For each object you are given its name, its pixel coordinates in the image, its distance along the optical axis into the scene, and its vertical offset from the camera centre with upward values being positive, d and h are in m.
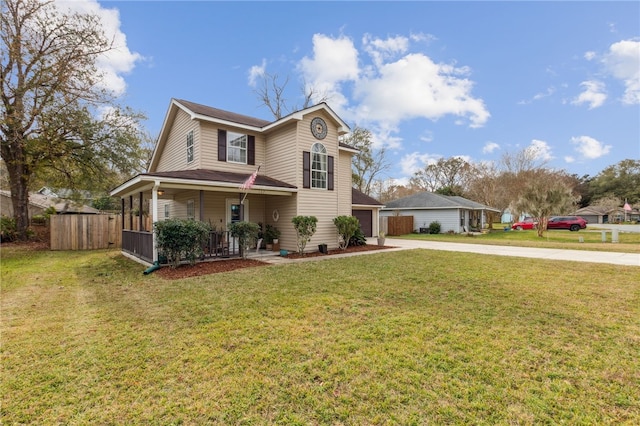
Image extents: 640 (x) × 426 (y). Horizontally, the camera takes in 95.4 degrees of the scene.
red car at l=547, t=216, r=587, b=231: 29.20 -0.68
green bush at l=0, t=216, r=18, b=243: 14.55 -0.31
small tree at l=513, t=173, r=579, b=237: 21.39 +1.22
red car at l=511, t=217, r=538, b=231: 32.66 -0.94
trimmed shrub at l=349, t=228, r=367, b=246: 14.07 -0.99
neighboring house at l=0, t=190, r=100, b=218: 25.75 +1.60
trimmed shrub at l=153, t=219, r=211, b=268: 8.23 -0.47
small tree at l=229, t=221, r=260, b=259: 9.87 -0.39
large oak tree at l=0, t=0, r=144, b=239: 12.75 +5.77
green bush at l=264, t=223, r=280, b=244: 12.33 -0.58
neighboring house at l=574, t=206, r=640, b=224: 48.71 +0.31
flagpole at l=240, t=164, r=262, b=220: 9.66 +1.22
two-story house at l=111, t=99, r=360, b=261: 11.62 +2.39
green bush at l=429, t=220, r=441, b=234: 25.38 -0.86
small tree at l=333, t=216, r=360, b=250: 12.83 -0.35
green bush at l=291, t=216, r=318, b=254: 11.23 -0.32
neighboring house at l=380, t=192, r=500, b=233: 25.17 +0.70
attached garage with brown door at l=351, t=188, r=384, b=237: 20.48 +0.59
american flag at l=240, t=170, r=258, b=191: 9.66 +1.22
